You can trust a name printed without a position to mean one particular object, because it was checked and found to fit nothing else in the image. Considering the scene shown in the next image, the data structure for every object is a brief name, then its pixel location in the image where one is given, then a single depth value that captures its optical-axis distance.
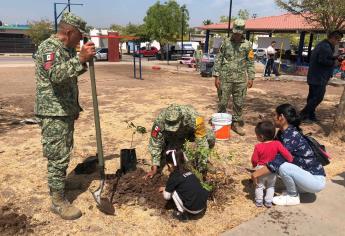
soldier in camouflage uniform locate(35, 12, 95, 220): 3.07
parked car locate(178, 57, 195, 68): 22.93
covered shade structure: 23.33
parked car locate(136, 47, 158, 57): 39.50
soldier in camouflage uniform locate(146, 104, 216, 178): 3.66
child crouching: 3.32
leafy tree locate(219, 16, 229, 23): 63.93
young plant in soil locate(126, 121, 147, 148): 5.97
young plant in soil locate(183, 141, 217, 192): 3.90
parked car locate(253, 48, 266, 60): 30.00
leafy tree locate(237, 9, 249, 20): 52.10
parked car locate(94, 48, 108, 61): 31.70
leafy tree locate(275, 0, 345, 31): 14.73
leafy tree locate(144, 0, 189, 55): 38.72
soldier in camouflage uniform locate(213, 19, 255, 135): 6.23
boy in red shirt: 3.58
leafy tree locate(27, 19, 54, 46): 44.00
